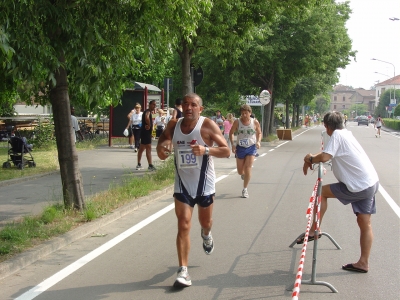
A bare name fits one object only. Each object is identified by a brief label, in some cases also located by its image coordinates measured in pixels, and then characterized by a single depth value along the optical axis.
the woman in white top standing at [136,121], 20.47
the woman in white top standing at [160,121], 24.38
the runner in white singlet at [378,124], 44.32
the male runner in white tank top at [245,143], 11.46
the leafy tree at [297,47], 31.27
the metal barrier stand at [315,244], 5.45
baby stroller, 15.04
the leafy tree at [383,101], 131.15
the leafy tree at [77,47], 7.02
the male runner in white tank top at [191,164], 5.66
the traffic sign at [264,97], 31.32
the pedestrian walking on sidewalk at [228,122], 24.97
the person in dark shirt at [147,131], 14.85
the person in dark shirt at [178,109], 13.85
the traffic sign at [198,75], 16.53
